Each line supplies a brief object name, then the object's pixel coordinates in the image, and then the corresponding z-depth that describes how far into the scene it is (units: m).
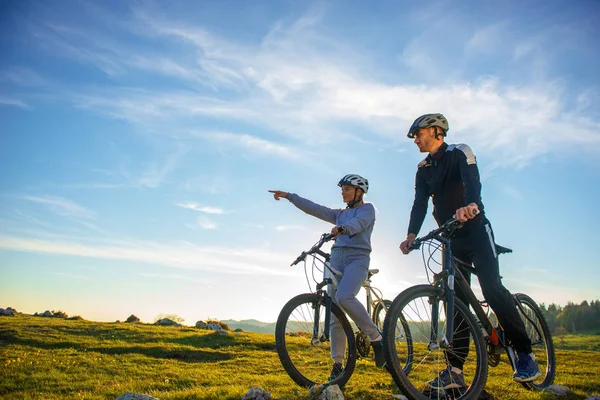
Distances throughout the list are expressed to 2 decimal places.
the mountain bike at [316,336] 6.49
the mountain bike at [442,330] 4.93
